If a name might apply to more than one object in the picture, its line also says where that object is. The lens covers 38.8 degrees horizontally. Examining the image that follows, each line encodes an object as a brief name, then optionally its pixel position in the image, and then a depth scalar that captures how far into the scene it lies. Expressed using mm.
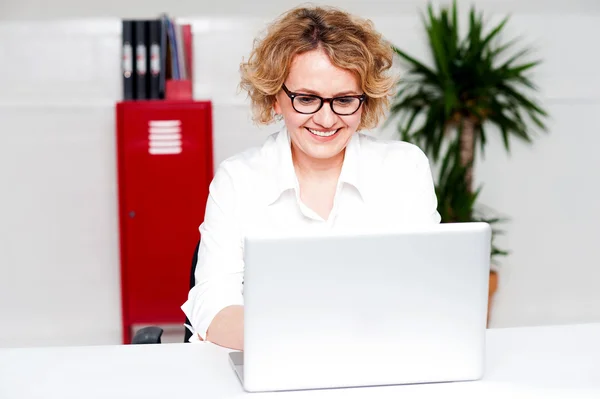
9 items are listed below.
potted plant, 3990
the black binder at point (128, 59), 3861
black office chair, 2076
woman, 2033
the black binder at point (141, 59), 3855
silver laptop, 1394
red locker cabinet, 3859
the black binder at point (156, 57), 3838
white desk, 1482
